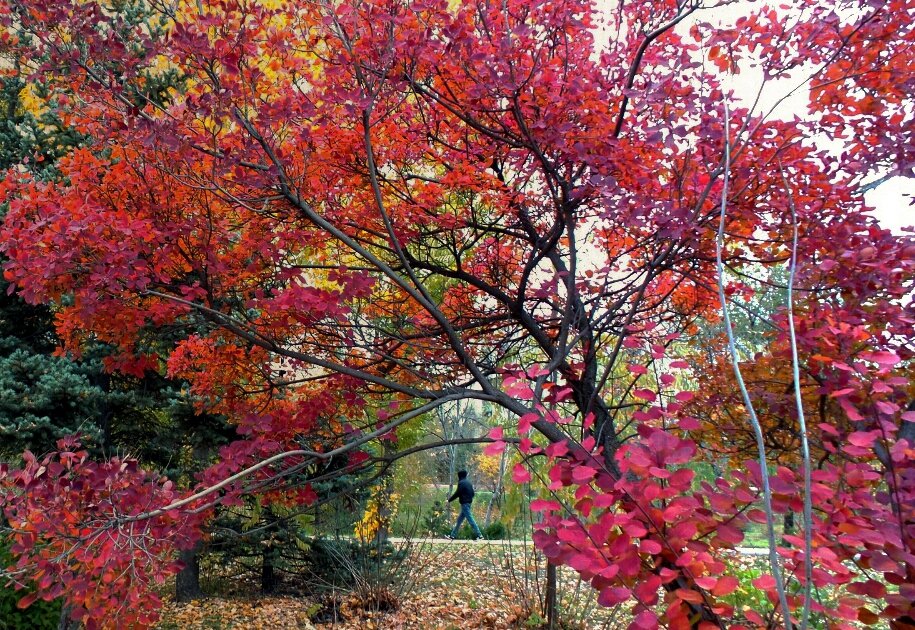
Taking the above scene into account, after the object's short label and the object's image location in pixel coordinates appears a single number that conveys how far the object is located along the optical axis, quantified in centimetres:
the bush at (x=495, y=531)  1264
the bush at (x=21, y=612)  429
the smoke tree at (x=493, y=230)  182
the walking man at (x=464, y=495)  1068
